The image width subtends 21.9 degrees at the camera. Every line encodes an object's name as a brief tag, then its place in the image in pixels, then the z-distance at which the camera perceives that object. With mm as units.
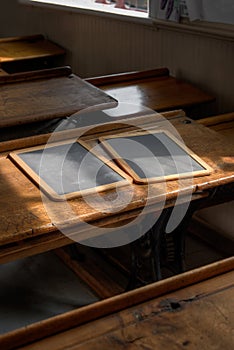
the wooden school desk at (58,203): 1813
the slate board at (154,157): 2164
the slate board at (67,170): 2029
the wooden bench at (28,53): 4707
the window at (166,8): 3166
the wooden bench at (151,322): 1278
